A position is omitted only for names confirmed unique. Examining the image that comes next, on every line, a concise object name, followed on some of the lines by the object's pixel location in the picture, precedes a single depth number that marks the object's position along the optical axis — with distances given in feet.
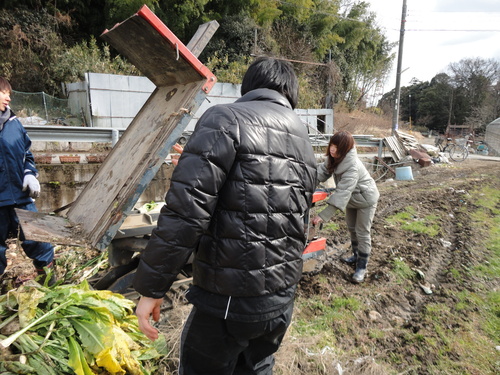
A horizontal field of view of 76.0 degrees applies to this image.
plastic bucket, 34.58
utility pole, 56.63
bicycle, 57.36
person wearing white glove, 8.70
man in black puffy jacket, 4.19
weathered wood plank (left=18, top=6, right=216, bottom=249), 6.17
